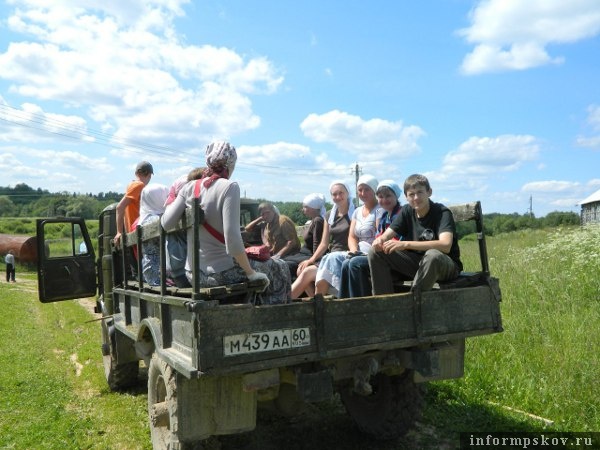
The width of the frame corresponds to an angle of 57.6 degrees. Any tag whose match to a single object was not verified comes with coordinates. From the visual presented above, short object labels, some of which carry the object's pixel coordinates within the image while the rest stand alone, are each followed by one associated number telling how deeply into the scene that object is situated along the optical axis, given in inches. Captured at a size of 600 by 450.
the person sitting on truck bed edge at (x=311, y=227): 230.5
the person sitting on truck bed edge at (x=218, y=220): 131.2
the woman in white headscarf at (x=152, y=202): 200.4
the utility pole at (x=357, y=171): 1443.2
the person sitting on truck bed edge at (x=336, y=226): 217.6
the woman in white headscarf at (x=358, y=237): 188.5
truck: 115.0
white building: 1253.0
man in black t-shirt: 156.0
